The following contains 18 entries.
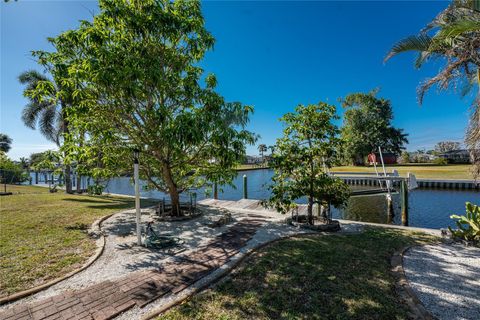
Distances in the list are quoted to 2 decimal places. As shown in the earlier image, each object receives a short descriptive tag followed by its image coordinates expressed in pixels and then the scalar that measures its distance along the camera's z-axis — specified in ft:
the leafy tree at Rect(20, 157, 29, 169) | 112.41
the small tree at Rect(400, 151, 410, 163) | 163.32
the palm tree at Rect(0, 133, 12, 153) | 115.24
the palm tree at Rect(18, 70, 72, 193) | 49.60
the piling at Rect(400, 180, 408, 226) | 30.60
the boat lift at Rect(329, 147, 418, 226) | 30.78
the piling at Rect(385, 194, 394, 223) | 38.74
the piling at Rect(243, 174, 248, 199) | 44.59
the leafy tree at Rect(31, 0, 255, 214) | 18.20
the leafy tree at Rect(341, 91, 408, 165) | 133.80
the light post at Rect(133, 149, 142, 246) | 17.40
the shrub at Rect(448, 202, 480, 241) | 18.63
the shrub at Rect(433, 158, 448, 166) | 135.80
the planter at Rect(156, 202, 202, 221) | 26.52
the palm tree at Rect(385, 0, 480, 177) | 13.98
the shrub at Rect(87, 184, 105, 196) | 24.54
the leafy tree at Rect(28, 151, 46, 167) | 148.52
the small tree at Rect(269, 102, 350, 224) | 22.35
